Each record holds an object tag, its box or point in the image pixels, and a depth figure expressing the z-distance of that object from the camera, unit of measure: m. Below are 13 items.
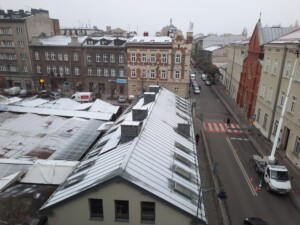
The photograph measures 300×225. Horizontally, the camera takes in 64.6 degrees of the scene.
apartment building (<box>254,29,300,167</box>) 25.48
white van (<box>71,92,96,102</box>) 47.66
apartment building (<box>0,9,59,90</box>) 54.84
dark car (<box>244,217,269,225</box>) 16.14
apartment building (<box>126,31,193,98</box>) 49.06
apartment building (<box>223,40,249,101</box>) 47.06
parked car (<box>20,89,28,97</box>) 52.88
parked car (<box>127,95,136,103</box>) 49.91
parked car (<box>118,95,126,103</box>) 49.50
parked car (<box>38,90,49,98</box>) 52.97
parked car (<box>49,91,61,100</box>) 51.24
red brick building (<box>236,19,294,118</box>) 35.62
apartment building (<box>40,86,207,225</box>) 11.53
